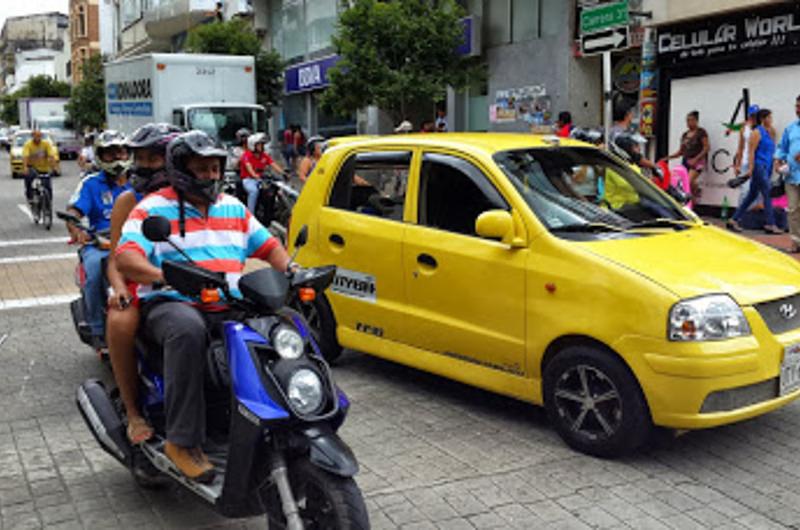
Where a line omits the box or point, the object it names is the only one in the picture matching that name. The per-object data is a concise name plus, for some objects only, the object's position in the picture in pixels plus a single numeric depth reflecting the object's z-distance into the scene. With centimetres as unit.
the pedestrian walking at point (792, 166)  1066
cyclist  1650
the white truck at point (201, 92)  2048
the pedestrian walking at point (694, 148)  1415
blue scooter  305
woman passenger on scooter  378
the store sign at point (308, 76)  2909
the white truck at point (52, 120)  4859
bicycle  1587
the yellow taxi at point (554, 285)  437
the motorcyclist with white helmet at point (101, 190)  630
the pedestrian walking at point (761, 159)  1222
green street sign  803
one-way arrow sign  816
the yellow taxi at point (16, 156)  3180
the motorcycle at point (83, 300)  597
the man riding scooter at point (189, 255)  344
